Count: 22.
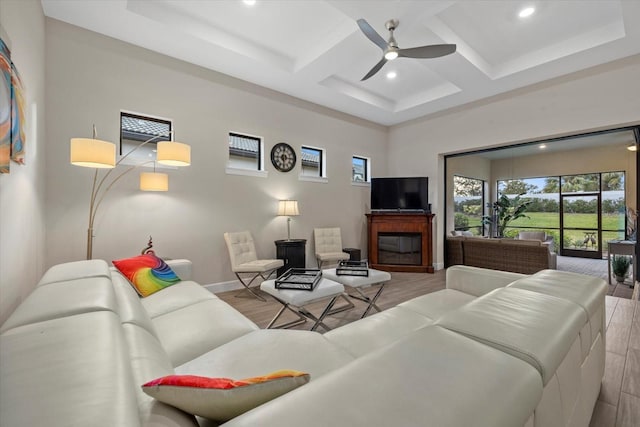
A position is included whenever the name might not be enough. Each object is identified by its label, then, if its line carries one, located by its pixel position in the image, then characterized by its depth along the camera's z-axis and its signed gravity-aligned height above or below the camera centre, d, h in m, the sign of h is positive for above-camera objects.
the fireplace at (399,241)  5.49 -0.59
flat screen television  5.68 +0.40
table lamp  4.46 +0.06
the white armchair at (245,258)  3.75 -0.70
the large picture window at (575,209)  5.55 +0.11
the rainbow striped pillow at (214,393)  0.63 -0.43
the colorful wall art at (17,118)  1.59 +0.58
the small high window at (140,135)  3.43 +1.01
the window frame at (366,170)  6.13 +1.00
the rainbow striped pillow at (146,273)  2.29 -0.56
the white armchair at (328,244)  4.82 -0.61
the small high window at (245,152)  4.32 +0.99
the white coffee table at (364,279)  2.79 -0.71
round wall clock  4.66 +0.98
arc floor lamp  2.33 +0.46
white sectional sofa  0.54 -0.40
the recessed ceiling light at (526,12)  2.98 +2.26
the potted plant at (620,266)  4.24 -0.82
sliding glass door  5.94 -0.26
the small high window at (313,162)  5.21 +1.00
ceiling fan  2.78 +1.74
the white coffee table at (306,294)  2.28 -0.73
